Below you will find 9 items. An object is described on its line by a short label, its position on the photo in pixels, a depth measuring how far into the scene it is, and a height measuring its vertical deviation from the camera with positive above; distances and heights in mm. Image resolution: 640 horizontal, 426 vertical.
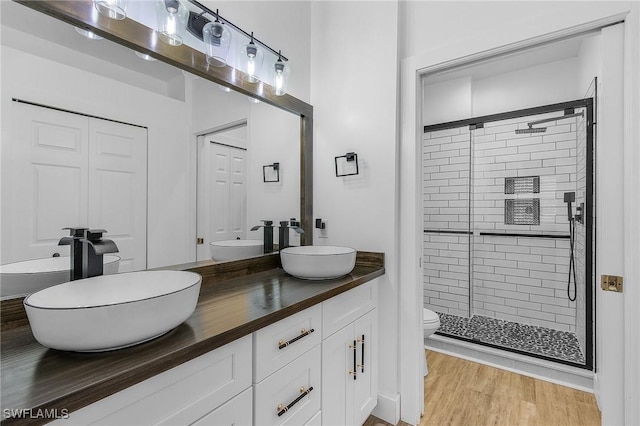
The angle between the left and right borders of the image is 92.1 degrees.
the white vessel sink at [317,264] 1575 -270
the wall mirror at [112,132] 987 +325
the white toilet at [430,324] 2400 -872
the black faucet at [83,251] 1041 -132
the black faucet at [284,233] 1980 -132
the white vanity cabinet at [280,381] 755 -547
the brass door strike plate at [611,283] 1372 -309
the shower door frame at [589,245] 2223 -225
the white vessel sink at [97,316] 717 -265
